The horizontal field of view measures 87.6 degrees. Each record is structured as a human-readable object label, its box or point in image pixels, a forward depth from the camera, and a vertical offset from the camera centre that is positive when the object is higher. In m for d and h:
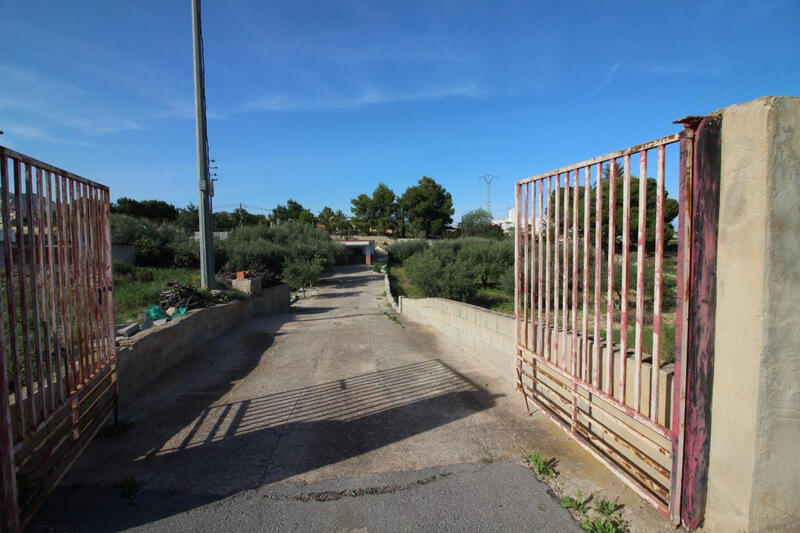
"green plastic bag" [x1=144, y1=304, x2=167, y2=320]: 7.25 -1.06
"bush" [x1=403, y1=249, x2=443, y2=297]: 15.61 -1.04
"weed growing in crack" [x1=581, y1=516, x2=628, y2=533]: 2.28 -1.55
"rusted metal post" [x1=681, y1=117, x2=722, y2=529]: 2.11 -0.24
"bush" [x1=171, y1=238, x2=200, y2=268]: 20.64 -0.11
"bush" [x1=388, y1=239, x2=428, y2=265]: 40.59 +0.06
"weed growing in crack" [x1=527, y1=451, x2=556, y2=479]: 2.88 -1.55
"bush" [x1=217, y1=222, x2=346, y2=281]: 24.25 +0.20
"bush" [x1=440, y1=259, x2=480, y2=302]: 14.99 -1.23
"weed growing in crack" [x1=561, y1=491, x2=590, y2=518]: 2.48 -1.56
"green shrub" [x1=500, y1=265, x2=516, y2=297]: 15.59 -1.30
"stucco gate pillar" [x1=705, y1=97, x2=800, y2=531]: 1.93 -0.34
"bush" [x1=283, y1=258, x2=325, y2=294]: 26.70 -1.44
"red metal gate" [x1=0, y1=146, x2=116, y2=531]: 2.22 -0.56
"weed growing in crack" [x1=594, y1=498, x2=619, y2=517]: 2.45 -1.55
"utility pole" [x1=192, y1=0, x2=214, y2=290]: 10.21 +2.13
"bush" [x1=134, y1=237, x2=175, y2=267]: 19.53 -0.03
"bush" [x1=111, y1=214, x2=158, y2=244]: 19.66 +1.13
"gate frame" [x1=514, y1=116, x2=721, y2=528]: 2.12 -0.33
